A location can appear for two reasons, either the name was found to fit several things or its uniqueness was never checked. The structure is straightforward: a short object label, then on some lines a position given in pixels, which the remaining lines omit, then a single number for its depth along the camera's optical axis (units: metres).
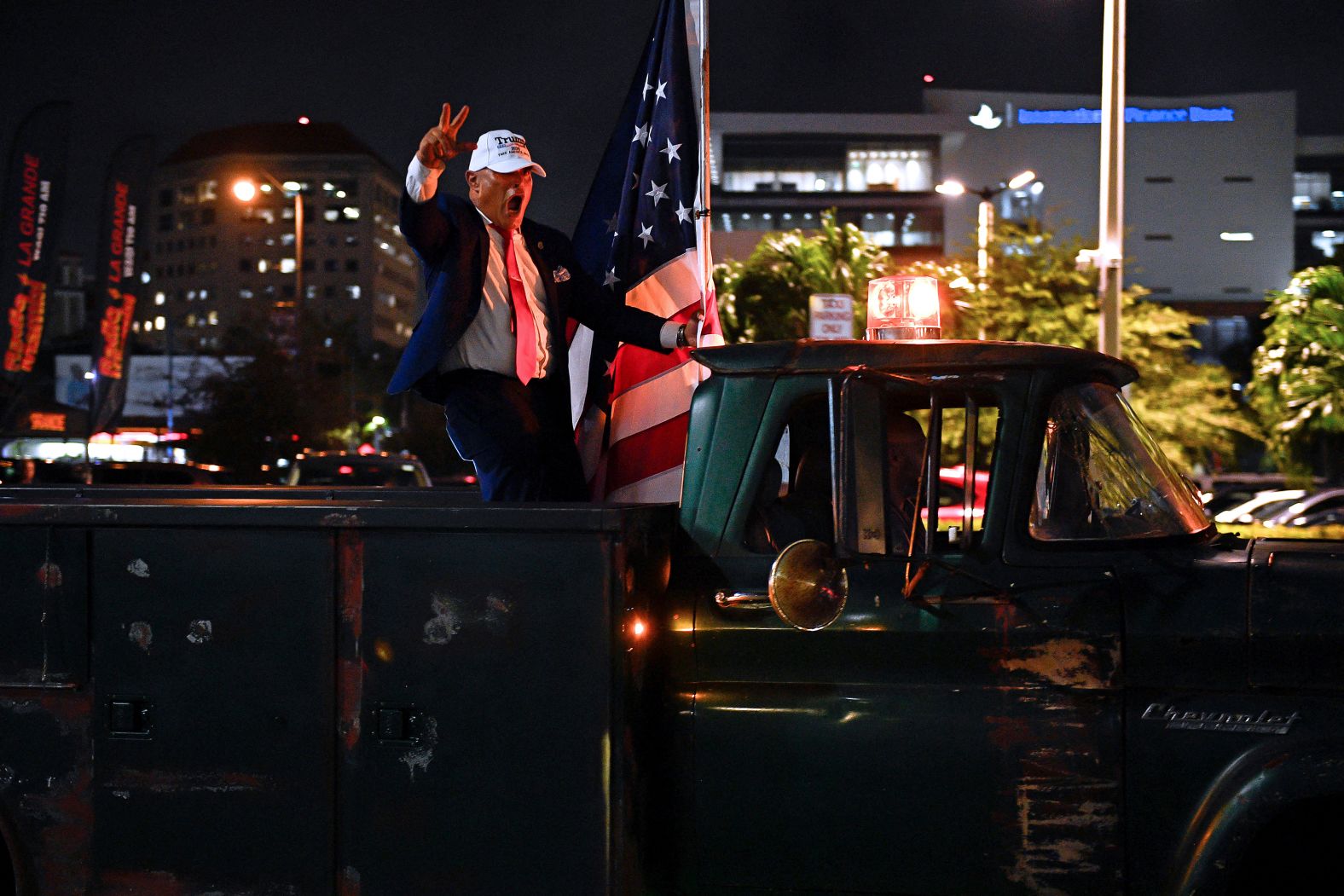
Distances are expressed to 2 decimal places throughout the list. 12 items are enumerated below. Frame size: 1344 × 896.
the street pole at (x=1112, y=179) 13.13
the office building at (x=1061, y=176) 78.88
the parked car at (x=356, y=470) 17.41
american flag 4.83
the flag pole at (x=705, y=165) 5.32
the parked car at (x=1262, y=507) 19.55
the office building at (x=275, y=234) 154.12
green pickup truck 2.79
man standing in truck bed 4.08
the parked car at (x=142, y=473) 22.25
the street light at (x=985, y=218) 21.49
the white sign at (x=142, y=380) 69.25
